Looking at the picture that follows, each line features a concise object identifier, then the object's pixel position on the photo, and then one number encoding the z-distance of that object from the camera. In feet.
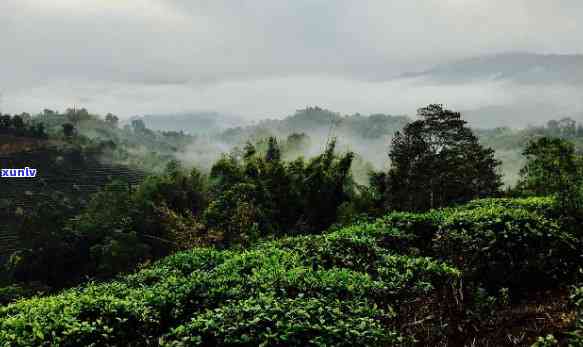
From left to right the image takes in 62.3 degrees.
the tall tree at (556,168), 33.55
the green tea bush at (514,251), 26.76
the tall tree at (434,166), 89.86
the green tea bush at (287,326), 15.88
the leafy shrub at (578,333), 15.59
